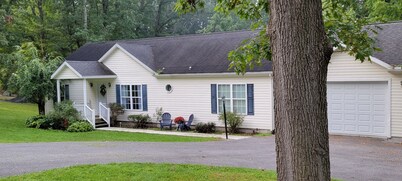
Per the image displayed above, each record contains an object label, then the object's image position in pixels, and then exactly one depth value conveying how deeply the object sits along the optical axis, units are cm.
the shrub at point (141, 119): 2011
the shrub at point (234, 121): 1712
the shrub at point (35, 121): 2002
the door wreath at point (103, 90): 2194
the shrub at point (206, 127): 1797
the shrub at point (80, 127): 1891
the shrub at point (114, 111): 2084
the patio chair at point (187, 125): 1875
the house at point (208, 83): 1442
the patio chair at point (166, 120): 1931
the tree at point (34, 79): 2031
